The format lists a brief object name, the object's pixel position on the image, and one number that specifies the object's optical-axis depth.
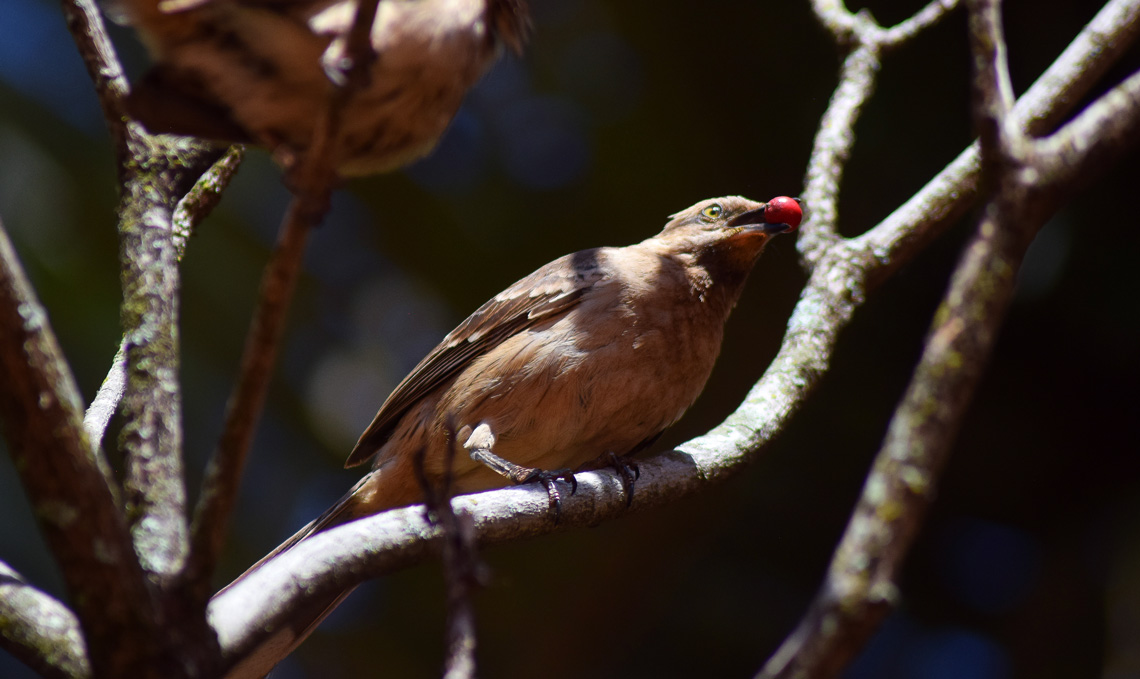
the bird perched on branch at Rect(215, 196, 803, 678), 8.17
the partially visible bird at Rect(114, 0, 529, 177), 4.52
